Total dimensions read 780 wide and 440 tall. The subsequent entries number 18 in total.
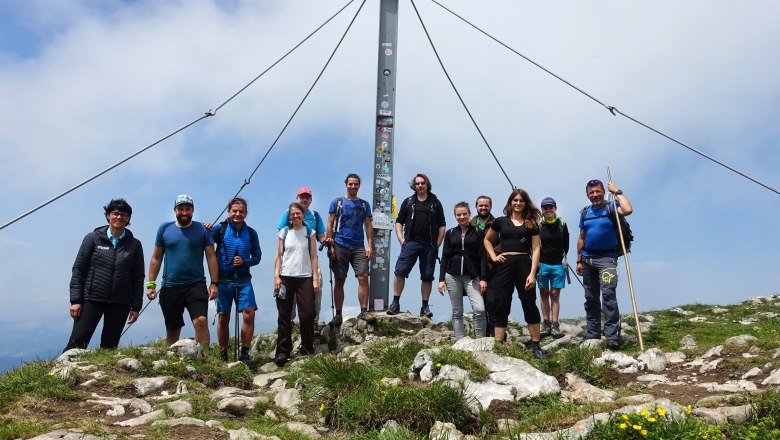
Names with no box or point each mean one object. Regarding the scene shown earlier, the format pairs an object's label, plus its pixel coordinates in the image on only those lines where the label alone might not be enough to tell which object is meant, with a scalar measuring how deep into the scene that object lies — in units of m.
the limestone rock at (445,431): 5.45
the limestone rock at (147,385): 7.36
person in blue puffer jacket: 9.59
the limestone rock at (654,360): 7.95
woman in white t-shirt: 9.41
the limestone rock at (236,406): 6.66
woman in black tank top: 8.74
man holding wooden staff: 9.68
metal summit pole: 11.62
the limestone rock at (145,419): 5.98
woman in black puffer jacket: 8.83
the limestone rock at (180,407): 6.38
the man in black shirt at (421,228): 10.87
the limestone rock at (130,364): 7.99
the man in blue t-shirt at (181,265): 9.01
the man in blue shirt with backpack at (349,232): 10.76
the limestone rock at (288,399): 6.71
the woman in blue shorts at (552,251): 10.73
